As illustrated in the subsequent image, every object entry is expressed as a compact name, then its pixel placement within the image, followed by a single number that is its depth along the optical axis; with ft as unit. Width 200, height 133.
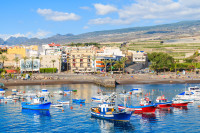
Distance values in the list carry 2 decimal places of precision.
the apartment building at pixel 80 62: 606.55
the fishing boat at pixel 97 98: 293.23
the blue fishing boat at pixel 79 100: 287.89
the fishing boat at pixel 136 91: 356.30
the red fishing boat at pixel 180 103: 265.13
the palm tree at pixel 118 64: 580.79
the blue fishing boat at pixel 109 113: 206.72
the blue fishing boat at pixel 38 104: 250.57
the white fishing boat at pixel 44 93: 332.68
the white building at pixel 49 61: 598.75
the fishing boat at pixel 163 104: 261.44
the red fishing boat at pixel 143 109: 236.22
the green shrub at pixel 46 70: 580.71
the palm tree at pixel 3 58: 597.36
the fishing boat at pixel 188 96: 305.28
